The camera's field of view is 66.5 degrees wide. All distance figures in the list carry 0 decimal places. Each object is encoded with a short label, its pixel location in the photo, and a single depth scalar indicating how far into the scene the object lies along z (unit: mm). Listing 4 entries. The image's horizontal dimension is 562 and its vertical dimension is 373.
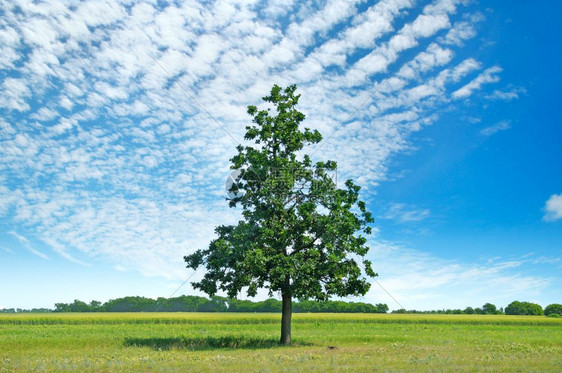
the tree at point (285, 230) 28125
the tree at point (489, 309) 150575
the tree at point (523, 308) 142338
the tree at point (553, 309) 149000
